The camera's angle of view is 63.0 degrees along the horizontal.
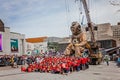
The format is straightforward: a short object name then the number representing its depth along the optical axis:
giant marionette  13.83
